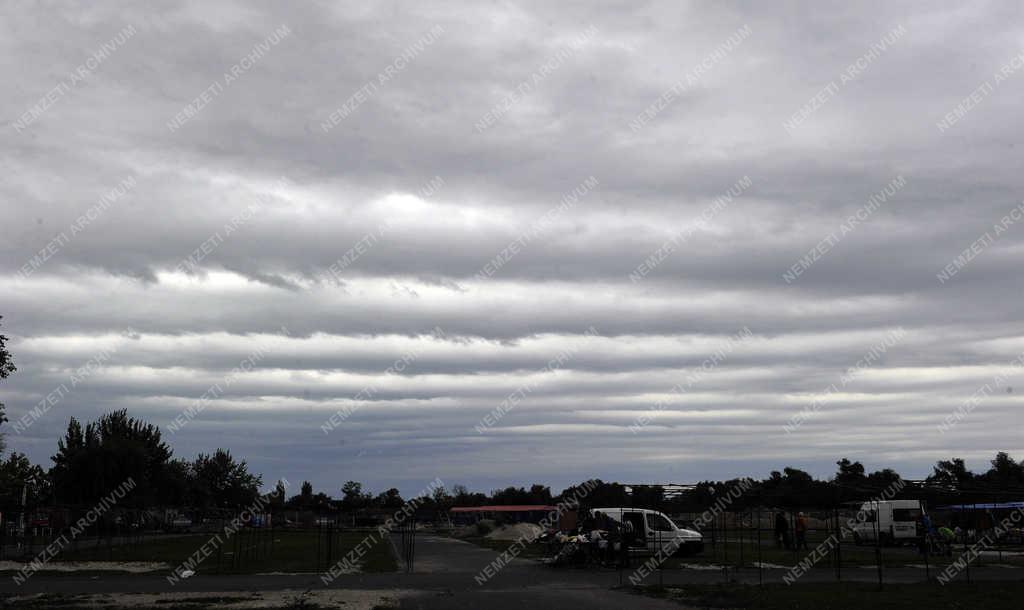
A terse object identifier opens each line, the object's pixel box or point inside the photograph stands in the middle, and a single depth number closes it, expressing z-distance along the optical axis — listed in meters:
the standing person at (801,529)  37.47
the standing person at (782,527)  39.09
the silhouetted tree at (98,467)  86.25
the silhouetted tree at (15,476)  49.50
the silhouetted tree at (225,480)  139.50
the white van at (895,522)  42.06
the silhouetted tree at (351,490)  167.75
